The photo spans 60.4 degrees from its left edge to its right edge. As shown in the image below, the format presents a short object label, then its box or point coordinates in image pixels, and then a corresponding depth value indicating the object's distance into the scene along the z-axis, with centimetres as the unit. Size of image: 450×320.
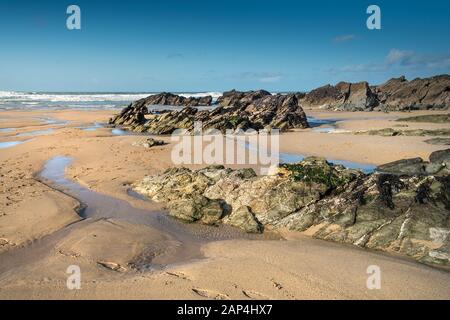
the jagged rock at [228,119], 2753
